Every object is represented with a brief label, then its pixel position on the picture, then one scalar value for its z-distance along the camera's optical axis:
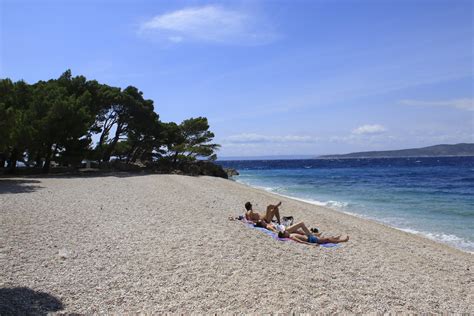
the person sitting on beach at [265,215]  11.09
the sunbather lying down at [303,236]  9.13
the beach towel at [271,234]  9.05
